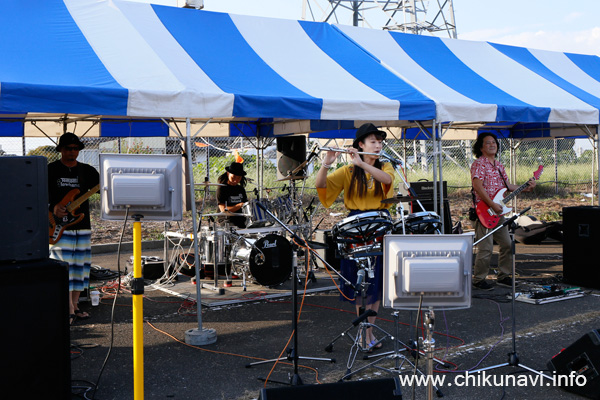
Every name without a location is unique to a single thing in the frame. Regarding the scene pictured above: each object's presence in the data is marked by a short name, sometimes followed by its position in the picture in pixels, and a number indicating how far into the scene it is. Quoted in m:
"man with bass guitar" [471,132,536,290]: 7.38
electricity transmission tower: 22.09
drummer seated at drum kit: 8.44
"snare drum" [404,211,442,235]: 4.56
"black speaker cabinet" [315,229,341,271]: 8.98
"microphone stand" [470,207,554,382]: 4.48
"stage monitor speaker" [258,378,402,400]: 2.74
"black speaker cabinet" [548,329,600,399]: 3.89
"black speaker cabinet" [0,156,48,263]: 3.21
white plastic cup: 6.91
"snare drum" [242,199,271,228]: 8.16
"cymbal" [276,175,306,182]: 8.28
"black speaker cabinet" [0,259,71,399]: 3.10
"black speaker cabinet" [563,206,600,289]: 7.59
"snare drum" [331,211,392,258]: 4.46
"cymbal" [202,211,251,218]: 7.61
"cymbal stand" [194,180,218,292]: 5.17
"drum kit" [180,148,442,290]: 7.52
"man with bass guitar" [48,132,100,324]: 5.93
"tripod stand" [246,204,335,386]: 4.09
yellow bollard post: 3.36
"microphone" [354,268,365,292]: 4.45
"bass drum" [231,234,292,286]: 7.49
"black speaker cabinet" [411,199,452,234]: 9.52
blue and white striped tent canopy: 5.06
